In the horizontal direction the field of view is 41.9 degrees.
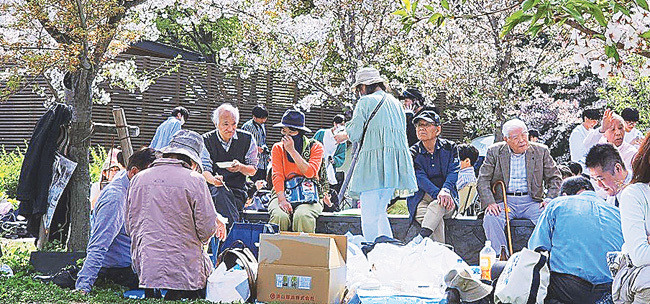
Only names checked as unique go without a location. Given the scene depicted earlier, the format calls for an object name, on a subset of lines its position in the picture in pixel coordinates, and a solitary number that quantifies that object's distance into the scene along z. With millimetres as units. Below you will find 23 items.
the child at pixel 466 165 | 9273
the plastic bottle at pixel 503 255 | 7217
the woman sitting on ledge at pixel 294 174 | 8422
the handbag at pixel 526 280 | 5539
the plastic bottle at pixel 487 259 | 6924
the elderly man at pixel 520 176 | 8492
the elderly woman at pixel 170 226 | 5785
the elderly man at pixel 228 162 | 8336
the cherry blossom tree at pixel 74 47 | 8016
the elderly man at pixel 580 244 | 5625
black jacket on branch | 7809
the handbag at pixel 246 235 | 7473
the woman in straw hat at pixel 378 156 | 8031
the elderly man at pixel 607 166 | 5871
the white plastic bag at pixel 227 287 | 5809
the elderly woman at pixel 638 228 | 4770
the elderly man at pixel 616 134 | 8977
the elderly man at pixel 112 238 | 6172
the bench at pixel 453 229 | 8461
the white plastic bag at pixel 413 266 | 6707
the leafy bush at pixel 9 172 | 14758
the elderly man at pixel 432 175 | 8414
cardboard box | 5758
